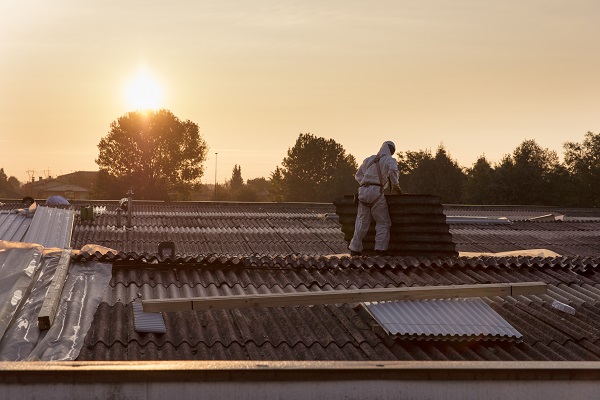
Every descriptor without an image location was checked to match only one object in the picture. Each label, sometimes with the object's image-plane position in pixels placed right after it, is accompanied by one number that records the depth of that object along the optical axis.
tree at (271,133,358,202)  74.85
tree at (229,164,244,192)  121.75
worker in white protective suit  11.16
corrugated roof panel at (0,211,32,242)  12.60
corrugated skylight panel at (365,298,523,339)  6.91
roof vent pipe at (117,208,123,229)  18.36
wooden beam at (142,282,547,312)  7.07
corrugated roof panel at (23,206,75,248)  12.77
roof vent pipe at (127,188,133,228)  18.23
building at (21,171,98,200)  93.06
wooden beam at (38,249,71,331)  6.58
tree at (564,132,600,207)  58.44
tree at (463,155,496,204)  58.16
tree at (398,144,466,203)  65.06
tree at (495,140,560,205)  57.41
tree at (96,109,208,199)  64.81
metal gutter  4.45
